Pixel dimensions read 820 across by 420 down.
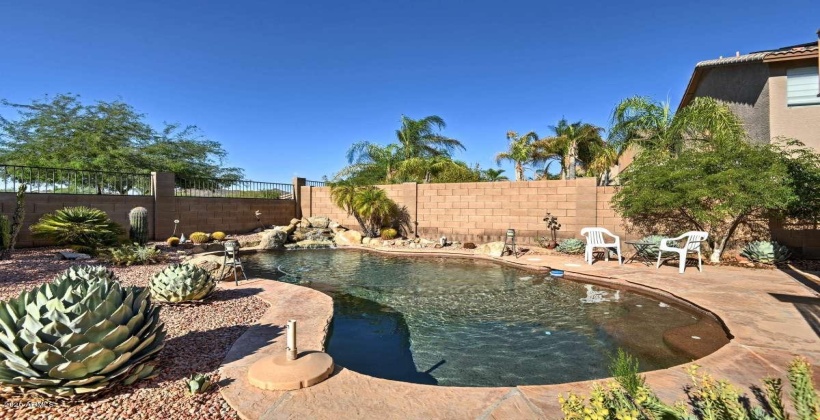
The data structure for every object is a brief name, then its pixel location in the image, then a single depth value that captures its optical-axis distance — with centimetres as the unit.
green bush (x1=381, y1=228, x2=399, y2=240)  1264
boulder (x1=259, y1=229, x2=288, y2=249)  1170
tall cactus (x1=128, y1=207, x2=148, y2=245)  998
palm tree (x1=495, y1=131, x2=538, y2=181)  1927
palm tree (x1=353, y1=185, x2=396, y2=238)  1288
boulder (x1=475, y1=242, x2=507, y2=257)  973
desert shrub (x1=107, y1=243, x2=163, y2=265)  727
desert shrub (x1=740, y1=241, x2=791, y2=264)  731
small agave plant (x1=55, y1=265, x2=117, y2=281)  335
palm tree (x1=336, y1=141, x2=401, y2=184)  1936
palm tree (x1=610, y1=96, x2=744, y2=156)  885
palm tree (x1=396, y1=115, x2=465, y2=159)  1927
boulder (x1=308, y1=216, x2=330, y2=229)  1456
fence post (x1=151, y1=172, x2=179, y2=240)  1170
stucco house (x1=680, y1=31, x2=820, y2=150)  834
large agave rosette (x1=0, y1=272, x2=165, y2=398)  212
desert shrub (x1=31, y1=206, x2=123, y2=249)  831
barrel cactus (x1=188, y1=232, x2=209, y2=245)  1162
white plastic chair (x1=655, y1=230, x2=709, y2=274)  677
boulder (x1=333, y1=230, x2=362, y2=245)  1284
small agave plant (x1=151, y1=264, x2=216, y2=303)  442
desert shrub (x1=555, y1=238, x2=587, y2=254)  946
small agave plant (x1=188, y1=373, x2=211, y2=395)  231
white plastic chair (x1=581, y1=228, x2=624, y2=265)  789
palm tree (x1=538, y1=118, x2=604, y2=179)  1800
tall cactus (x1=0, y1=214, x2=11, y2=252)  785
